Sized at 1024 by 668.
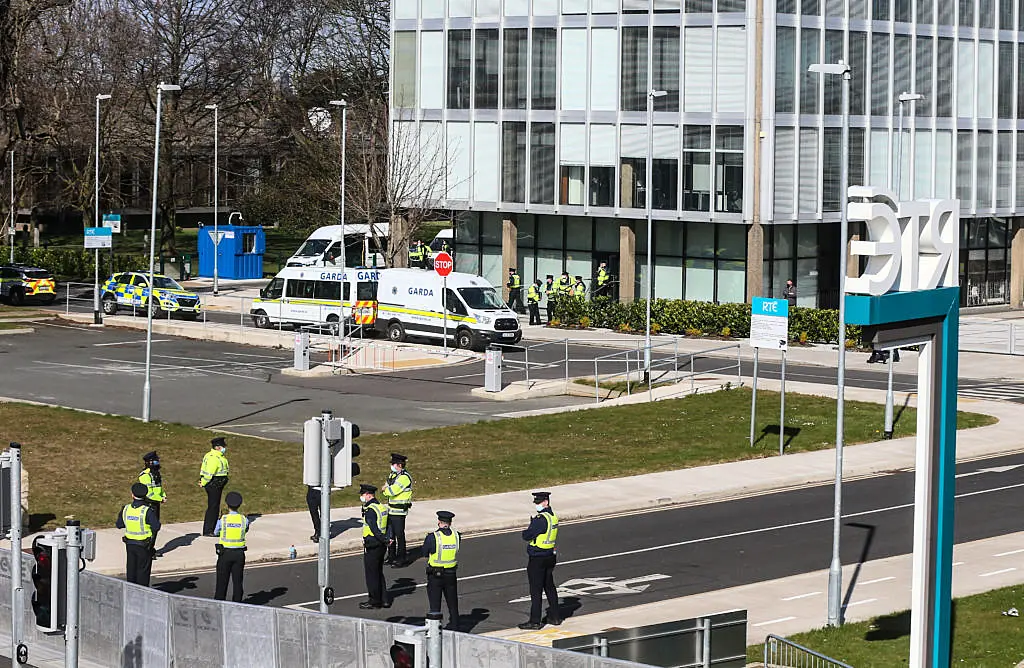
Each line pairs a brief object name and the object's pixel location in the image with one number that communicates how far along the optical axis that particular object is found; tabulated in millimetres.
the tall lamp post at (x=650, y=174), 42725
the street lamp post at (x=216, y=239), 69812
